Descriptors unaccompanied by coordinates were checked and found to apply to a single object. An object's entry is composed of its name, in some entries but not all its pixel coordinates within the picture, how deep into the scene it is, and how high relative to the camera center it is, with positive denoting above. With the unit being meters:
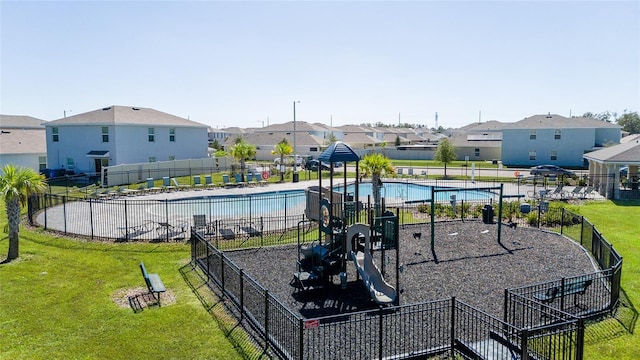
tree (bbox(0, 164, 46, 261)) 15.69 -1.35
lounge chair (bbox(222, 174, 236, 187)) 38.52 -2.60
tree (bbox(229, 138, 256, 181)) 42.41 -0.14
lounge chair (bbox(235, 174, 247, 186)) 39.05 -2.65
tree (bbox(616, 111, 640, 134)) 113.31 +6.49
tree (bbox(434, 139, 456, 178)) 48.19 -0.29
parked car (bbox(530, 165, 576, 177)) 38.94 -2.04
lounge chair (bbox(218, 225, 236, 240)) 18.91 -3.45
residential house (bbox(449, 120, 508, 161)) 69.44 +0.48
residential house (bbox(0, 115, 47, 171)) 41.66 +0.38
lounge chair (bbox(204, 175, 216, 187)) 37.95 -2.60
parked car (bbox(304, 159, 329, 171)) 45.99 -1.53
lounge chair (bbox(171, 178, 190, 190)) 36.16 -2.80
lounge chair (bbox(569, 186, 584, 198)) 31.52 -3.01
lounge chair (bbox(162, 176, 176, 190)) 35.60 -2.68
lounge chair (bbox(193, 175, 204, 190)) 37.11 -2.64
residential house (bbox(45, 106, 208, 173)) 41.84 +1.21
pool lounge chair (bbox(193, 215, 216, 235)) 19.20 -3.09
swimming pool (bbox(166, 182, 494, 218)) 27.48 -3.54
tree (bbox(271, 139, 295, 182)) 46.41 +0.13
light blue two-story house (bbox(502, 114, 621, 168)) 56.94 +1.21
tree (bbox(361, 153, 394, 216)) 27.61 -1.05
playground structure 12.09 -2.98
